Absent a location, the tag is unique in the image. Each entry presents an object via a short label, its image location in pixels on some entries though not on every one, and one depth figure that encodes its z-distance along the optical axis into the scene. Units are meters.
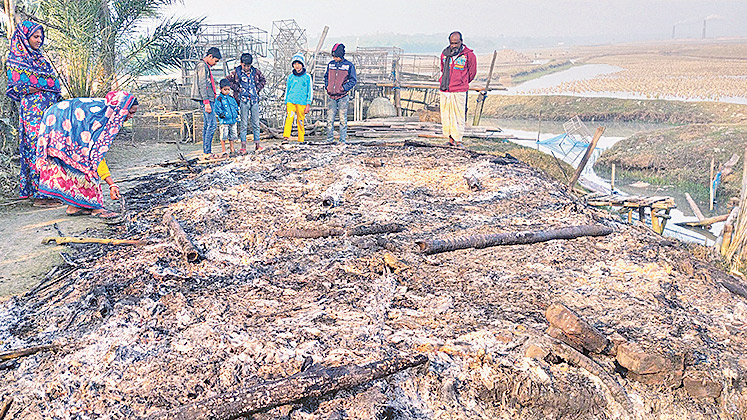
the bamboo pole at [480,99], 16.09
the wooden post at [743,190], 7.80
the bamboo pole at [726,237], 8.22
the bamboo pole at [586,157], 10.38
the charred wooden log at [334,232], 5.27
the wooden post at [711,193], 13.10
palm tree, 10.56
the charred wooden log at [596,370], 2.98
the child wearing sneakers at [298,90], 9.77
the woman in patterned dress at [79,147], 5.91
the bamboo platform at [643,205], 9.72
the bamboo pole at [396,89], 18.09
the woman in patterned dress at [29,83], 6.12
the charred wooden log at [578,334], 3.27
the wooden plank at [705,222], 10.48
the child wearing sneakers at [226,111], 9.14
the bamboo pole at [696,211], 11.47
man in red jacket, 9.63
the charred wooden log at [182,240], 4.68
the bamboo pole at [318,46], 16.69
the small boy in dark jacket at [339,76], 9.97
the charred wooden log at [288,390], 2.64
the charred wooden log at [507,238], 4.89
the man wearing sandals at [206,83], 8.73
